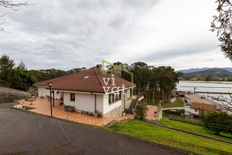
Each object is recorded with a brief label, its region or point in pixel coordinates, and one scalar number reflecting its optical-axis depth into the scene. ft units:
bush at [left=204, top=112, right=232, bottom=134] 47.23
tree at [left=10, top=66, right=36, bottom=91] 51.21
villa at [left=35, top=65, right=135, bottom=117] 28.74
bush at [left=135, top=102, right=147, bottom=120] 37.31
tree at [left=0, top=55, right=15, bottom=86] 52.94
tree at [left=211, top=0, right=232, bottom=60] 10.91
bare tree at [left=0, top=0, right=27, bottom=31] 7.20
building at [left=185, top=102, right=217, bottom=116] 80.38
